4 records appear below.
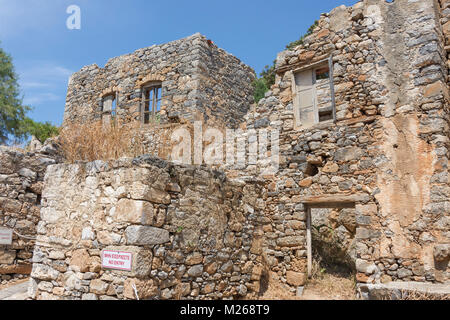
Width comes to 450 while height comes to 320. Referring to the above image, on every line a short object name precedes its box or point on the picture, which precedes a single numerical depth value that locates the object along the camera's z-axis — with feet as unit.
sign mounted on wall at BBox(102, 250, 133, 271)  12.82
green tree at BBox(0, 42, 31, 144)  55.01
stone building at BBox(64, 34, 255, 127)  31.58
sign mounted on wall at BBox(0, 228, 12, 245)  19.84
